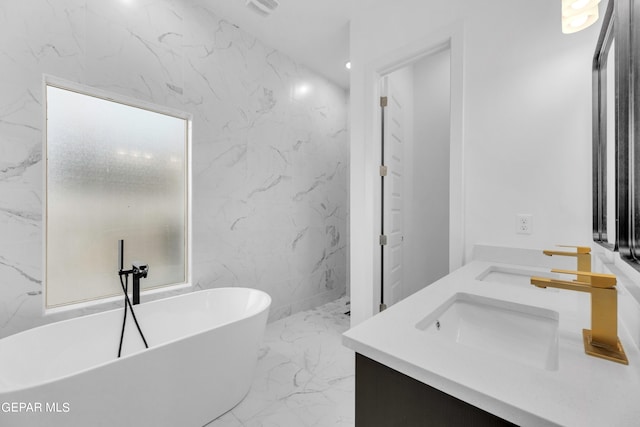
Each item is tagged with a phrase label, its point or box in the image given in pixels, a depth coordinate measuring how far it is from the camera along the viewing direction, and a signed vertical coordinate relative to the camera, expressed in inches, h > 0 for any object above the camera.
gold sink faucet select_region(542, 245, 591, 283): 38.6 -6.3
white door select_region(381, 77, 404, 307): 90.6 +6.7
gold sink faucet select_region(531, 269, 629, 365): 22.8 -8.3
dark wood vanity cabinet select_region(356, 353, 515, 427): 19.8 -15.1
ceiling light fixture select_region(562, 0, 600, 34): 42.8 +31.8
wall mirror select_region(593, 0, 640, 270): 26.3 +9.2
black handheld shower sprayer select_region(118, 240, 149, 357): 65.2 -15.7
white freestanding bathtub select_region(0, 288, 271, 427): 39.8 -28.4
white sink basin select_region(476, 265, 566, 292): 50.3 -11.7
